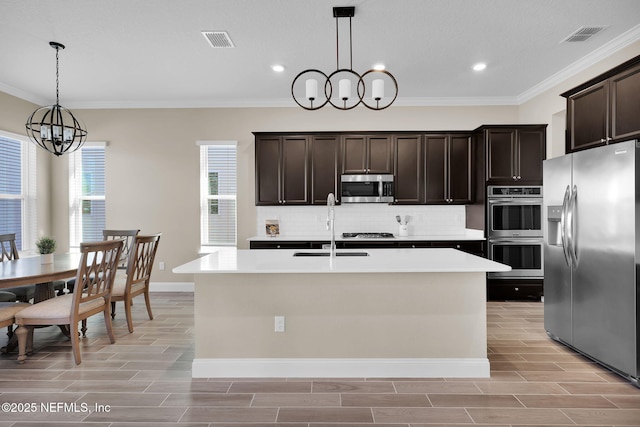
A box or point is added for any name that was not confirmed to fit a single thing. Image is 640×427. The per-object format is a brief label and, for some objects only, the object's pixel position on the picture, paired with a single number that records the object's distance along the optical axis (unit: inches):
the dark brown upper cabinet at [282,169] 209.3
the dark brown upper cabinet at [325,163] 209.5
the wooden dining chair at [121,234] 176.0
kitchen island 109.2
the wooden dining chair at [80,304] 118.1
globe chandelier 138.1
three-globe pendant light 108.9
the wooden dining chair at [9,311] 116.5
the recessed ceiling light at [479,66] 169.3
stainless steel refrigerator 102.3
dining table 112.1
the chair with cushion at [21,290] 144.7
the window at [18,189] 196.9
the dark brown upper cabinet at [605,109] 109.7
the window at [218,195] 226.8
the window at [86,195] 229.1
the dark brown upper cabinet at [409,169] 209.6
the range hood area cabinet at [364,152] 209.5
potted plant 188.5
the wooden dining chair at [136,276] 150.0
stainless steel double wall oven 195.8
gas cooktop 207.4
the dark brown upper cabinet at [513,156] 197.2
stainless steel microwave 208.4
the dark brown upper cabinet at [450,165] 209.6
